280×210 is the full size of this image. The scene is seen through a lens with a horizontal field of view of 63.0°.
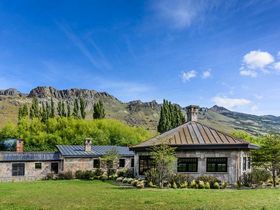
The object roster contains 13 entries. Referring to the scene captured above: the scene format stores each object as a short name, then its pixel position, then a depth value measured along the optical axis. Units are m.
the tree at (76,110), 55.28
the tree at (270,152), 17.66
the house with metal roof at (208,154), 18.35
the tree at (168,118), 49.43
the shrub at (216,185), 16.81
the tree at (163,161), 17.47
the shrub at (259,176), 17.84
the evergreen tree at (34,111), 57.52
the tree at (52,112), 55.33
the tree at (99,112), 53.23
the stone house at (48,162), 24.44
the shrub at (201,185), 16.78
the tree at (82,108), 56.19
